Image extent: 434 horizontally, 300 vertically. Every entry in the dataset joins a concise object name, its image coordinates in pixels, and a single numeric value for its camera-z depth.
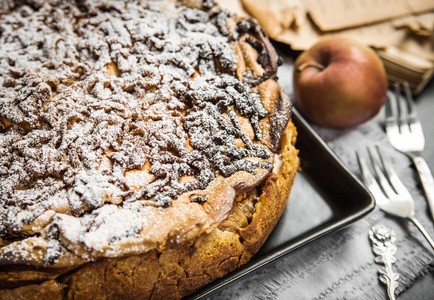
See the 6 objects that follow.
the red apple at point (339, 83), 0.49
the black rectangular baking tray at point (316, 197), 0.43
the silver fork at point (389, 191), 0.46
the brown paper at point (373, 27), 0.55
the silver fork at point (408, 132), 0.49
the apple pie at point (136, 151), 0.36
